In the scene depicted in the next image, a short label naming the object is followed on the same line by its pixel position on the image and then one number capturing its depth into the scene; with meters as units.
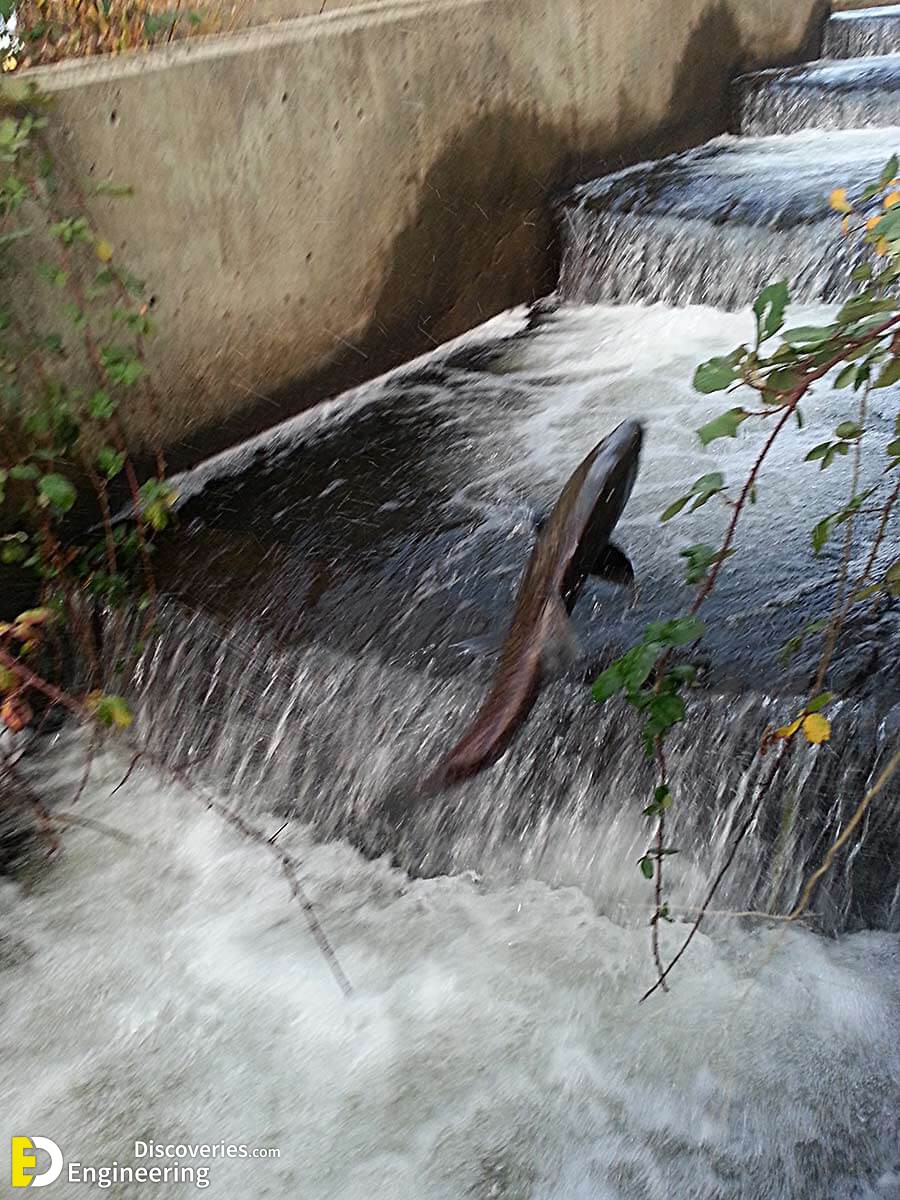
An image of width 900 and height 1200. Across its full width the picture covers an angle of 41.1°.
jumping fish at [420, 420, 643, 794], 2.74
